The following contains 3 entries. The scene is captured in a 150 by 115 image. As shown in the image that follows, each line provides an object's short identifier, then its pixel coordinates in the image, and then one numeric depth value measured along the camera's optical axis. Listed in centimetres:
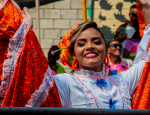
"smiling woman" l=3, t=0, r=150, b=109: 238
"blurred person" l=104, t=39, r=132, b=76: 621
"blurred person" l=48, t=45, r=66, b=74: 722
